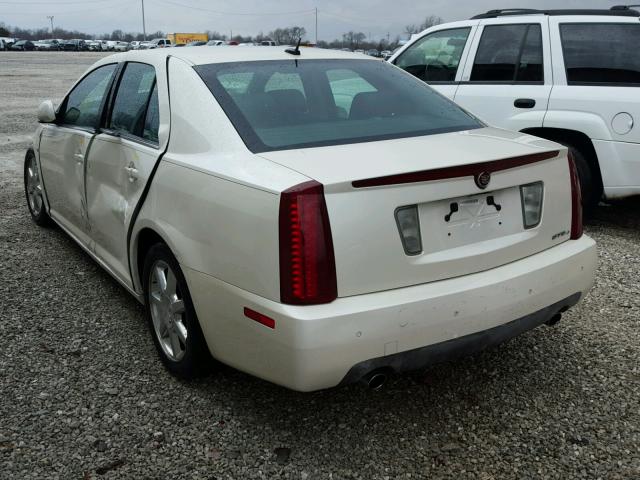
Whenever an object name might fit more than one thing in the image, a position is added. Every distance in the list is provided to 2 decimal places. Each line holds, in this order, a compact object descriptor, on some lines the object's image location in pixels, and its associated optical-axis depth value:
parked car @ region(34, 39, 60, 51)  75.60
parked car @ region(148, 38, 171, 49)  58.01
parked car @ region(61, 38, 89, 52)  76.38
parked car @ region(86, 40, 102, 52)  75.30
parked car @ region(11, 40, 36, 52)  68.75
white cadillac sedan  2.29
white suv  5.23
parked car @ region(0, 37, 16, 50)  68.50
